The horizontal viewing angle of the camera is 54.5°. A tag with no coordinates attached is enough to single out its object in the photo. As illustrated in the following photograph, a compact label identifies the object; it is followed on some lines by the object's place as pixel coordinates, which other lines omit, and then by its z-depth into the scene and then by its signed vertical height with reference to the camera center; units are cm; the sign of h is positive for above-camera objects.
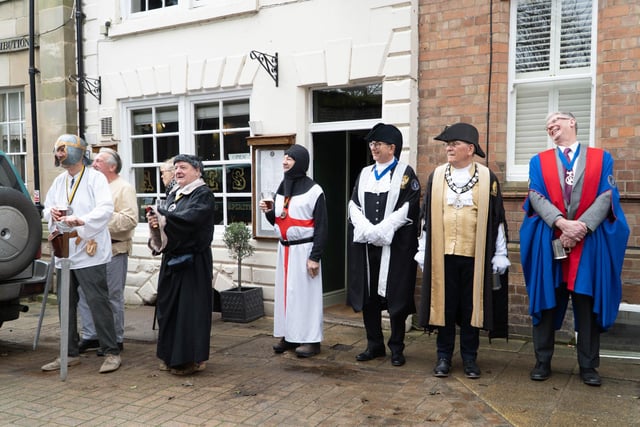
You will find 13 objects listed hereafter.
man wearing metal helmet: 536 -61
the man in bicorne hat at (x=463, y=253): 493 -67
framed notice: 755 -2
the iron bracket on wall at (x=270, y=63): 745 +128
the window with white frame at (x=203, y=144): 813 +35
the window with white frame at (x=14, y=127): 1023 +70
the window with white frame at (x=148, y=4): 873 +235
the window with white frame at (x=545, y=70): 607 +99
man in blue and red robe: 464 -56
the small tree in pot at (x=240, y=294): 735 -149
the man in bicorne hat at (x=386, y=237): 532 -58
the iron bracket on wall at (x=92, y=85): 908 +124
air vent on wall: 902 +63
